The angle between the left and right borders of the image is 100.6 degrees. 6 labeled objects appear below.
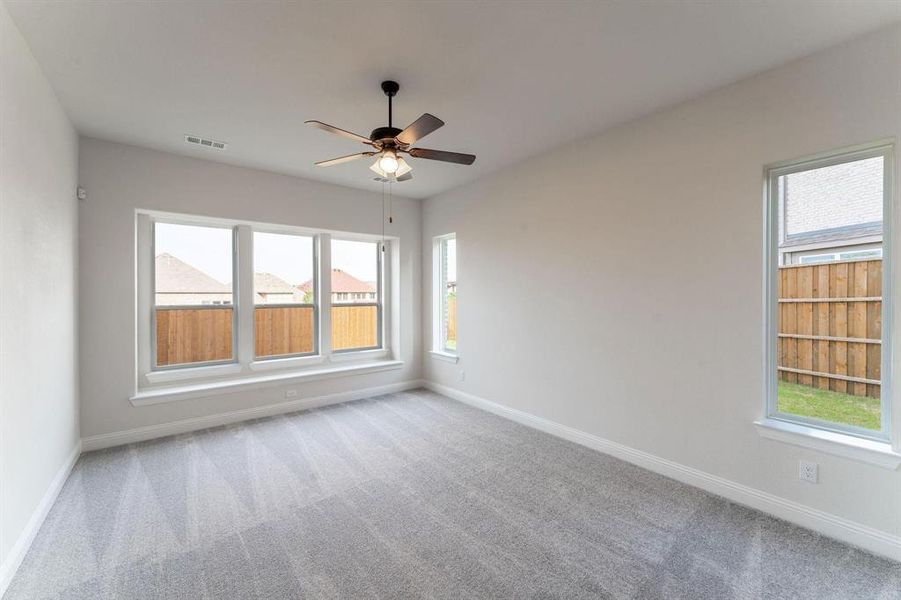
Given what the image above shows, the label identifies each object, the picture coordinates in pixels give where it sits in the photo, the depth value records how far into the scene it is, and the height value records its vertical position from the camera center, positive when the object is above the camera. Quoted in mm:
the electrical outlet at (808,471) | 2287 -1083
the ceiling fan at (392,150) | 2404 +1005
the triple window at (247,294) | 4070 +40
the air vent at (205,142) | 3516 +1493
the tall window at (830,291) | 2193 +26
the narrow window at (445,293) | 5504 +54
